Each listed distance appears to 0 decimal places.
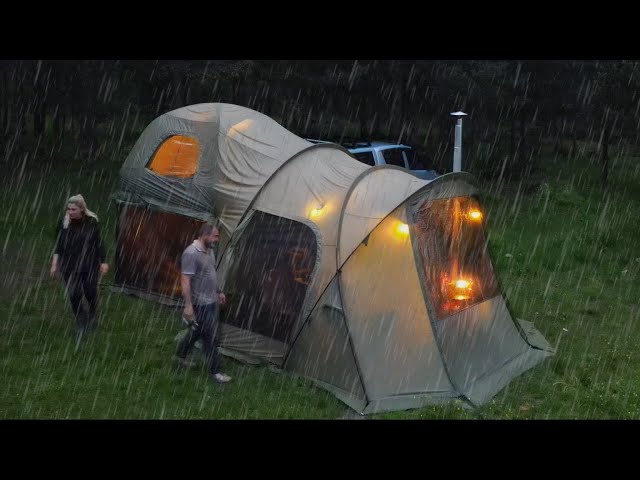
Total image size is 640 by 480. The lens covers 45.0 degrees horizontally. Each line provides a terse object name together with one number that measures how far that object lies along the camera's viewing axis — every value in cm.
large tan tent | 734
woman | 816
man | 725
